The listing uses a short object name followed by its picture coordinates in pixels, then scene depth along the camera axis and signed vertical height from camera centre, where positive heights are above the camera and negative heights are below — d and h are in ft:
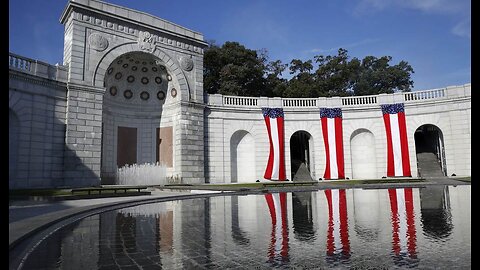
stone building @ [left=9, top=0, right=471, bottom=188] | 82.89 +18.01
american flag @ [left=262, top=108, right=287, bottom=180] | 117.91 +10.45
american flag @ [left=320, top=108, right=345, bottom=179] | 120.78 +11.32
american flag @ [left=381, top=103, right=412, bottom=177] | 116.67 +10.44
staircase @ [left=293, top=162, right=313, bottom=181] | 124.55 -0.20
